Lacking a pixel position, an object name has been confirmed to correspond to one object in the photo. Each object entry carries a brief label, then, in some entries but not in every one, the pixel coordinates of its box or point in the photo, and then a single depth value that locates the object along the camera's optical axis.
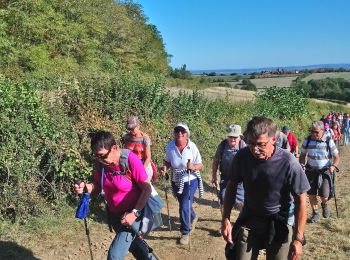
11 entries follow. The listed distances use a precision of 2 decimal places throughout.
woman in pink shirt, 4.11
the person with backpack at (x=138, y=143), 6.98
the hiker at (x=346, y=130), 25.89
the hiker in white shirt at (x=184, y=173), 6.82
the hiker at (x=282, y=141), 9.09
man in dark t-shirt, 3.65
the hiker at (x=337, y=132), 24.55
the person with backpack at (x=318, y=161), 7.90
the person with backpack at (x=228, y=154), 6.71
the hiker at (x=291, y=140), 10.76
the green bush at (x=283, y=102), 23.28
